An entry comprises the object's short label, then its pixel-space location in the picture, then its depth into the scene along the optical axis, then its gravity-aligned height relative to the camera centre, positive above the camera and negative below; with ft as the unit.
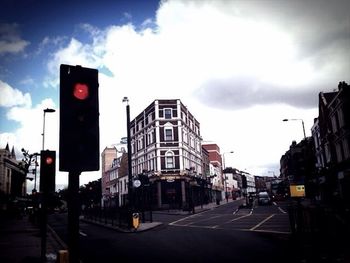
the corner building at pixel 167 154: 158.81 +20.76
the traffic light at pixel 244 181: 103.21 +2.78
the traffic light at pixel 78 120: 12.00 +3.06
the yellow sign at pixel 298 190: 38.63 -0.33
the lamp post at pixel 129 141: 71.17 +12.50
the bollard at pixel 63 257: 15.52 -2.81
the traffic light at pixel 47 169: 27.38 +2.67
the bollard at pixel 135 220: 66.59 -5.25
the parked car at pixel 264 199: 153.17 -4.84
